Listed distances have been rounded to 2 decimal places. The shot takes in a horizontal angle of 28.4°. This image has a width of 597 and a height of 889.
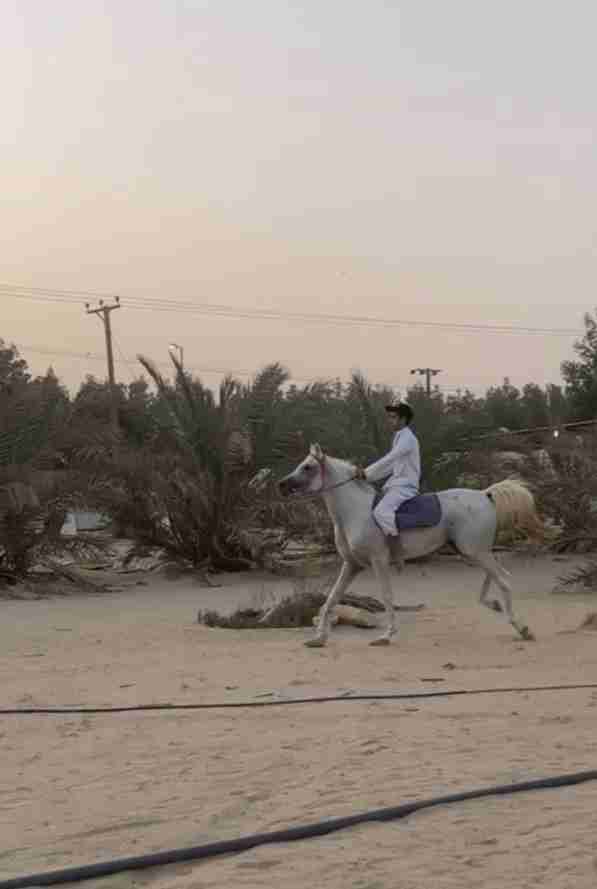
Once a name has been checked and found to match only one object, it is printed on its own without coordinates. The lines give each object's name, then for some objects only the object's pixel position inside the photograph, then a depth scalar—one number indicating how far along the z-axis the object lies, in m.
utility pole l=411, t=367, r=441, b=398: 78.75
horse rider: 11.46
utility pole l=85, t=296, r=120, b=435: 56.13
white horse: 11.33
